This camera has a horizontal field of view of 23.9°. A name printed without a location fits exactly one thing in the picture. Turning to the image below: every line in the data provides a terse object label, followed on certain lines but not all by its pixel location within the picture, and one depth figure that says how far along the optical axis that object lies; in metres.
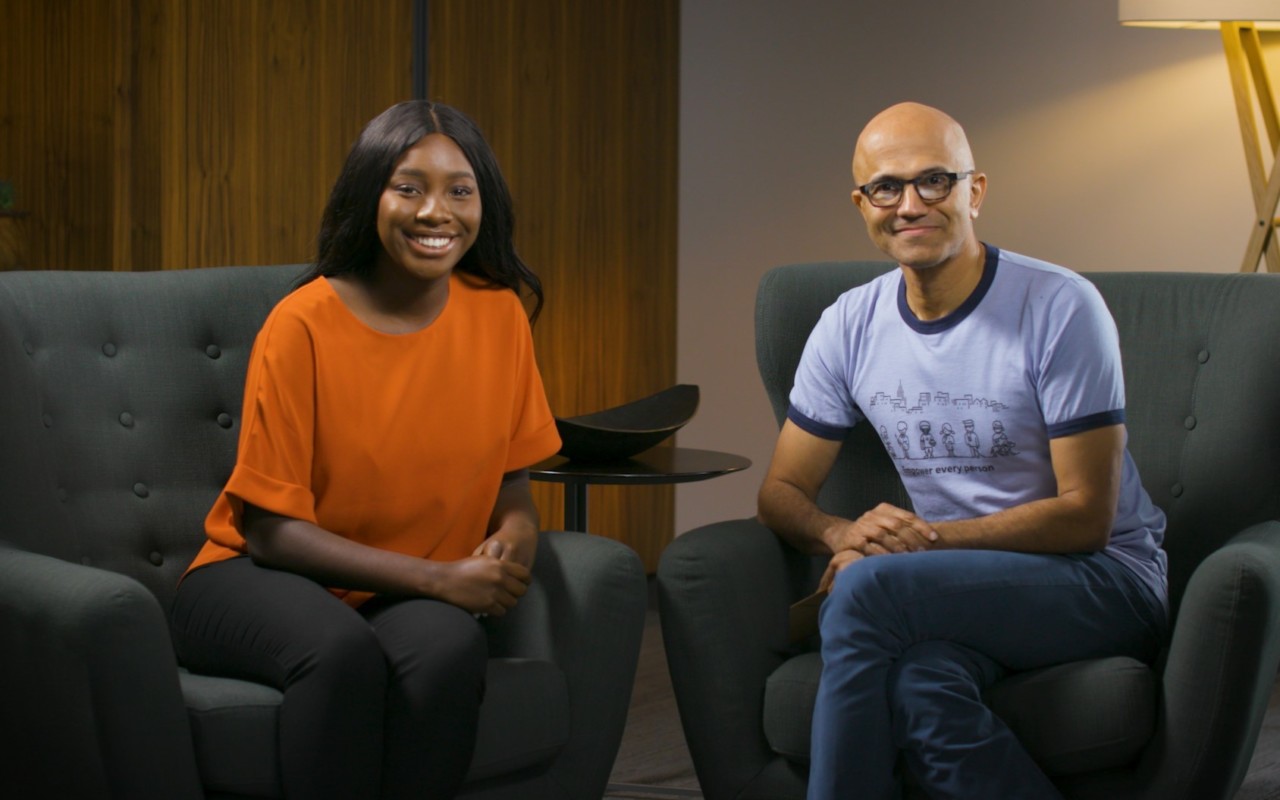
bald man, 3.56
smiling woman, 3.48
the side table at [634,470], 4.17
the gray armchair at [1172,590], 3.55
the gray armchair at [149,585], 3.42
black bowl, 4.23
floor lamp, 4.78
